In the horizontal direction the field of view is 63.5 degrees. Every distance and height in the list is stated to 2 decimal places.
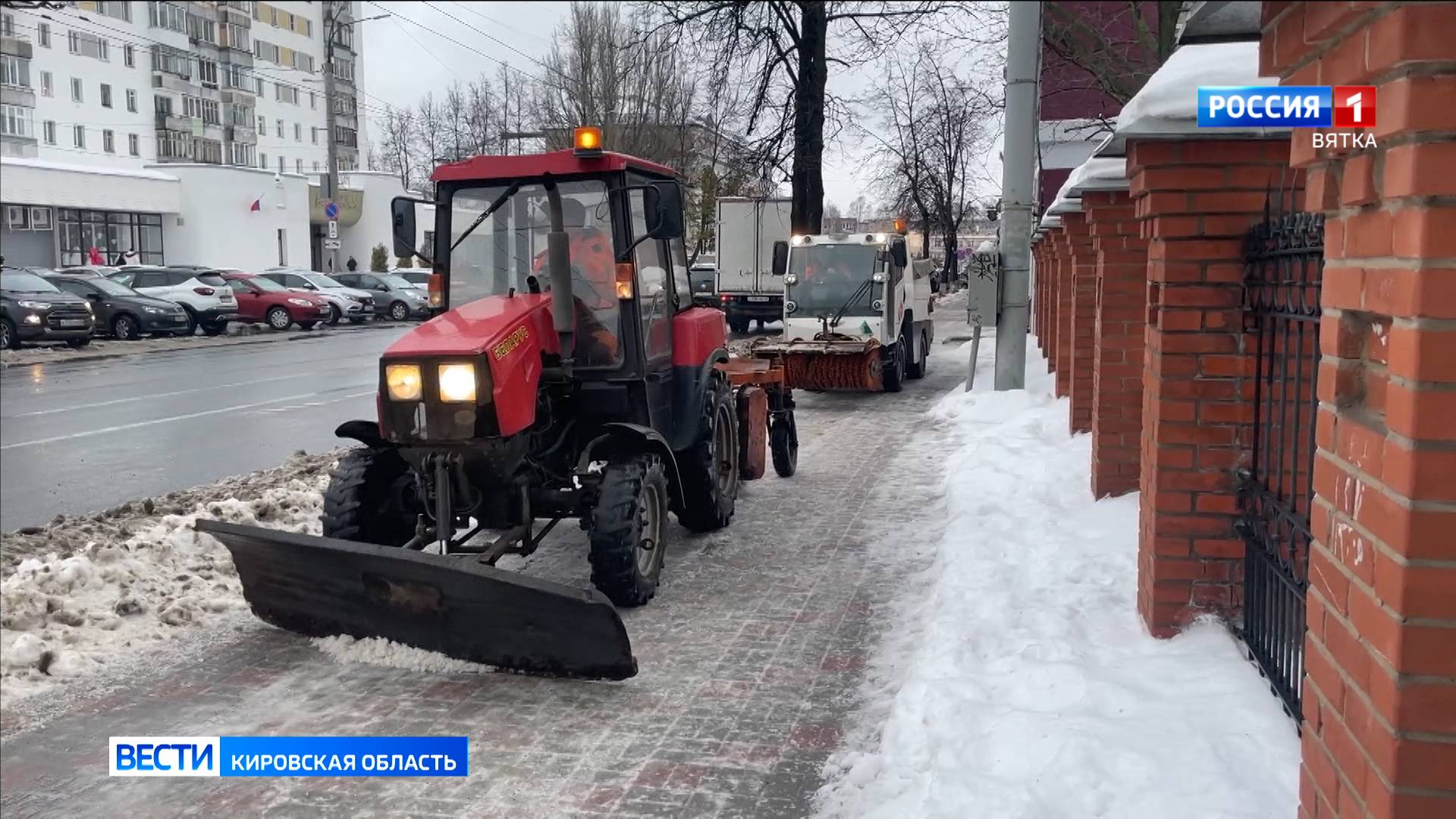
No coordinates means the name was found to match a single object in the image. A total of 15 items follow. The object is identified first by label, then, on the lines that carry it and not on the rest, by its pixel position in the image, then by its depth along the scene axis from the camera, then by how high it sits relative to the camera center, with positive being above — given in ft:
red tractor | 17.37 -2.80
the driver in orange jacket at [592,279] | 22.34 +0.01
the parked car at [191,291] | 97.35 -0.81
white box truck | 86.69 +1.64
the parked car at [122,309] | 89.97 -2.08
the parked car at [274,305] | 106.73 -2.19
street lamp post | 97.46 +18.73
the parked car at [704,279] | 102.63 +0.02
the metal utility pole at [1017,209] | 42.37 +2.71
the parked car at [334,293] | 113.50 -1.18
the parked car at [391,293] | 126.11 -1.38
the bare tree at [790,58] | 68.54 +13.46
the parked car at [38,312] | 78.54 -2.06
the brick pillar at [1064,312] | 39.17 -1.17
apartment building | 139.54 +25.22
